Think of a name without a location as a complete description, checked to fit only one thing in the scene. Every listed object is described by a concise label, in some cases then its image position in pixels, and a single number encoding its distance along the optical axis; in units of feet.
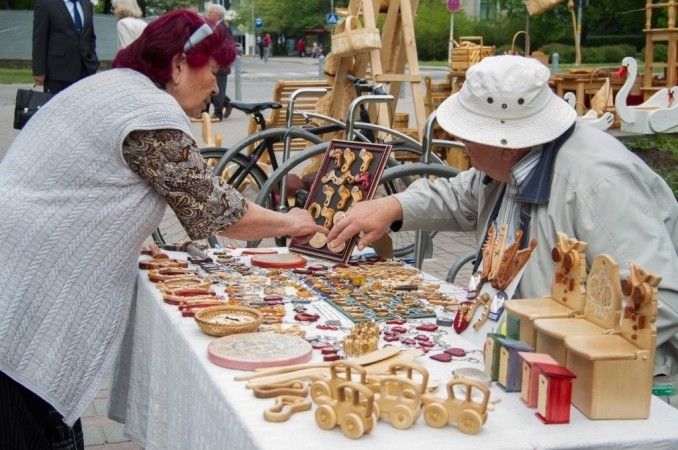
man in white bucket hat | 6.67
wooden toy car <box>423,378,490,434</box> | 4.85
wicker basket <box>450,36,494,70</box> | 26.78
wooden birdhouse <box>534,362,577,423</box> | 4.94
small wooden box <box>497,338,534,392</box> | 5.45
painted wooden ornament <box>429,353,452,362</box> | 6.22
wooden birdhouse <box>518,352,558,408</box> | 5.13
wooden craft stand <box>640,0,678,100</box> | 25.44
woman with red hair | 7.37
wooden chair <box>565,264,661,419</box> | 4.91
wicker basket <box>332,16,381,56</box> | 20.40
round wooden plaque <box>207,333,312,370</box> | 5.91
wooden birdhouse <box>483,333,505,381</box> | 5.68
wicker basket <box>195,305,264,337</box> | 6.59
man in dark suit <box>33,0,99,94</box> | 25.70
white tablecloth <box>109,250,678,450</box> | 4.82
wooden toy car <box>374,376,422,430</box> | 4.91
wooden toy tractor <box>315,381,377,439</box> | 4.78
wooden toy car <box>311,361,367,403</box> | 5.06
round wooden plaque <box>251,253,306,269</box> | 9.47
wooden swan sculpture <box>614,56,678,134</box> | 22.74
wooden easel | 21.63
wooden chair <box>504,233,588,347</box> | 5.66
